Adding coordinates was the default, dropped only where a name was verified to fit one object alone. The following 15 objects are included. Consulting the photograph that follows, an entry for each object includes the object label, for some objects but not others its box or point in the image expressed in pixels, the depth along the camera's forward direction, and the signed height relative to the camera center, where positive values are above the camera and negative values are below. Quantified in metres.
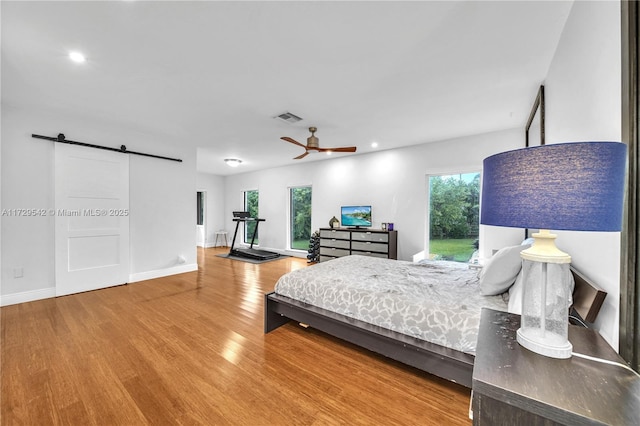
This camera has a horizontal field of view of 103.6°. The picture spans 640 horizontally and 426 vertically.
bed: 1.64 -0.75
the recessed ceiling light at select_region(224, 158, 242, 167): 6.25 +1.26
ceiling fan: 3.92 +1.03
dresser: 5.11 -0.69
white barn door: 3.65 -0.11
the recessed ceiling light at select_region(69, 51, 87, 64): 2.20 +1.38
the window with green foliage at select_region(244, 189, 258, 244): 8.41 +0.10
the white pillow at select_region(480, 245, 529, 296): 1.84 -0.46
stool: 8.87 -0.86
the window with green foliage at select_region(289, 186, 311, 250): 7.07 -0.17
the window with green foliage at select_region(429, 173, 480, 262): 4.52 -0.10
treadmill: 6.56 -1.13
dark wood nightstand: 0.65 -0.51
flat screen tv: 5.72 -0.12
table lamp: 0.74 +0.02
